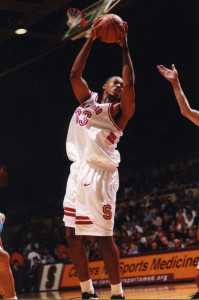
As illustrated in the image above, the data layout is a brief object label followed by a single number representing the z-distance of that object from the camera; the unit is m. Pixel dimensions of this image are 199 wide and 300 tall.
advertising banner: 9.18
